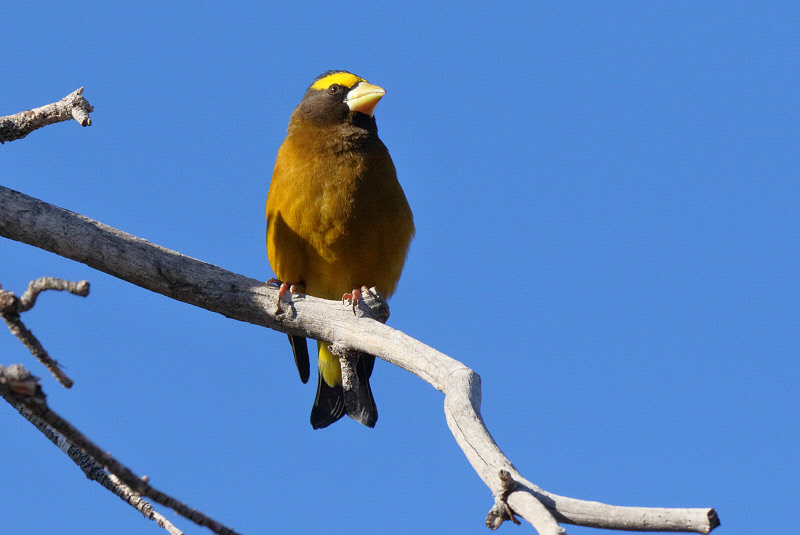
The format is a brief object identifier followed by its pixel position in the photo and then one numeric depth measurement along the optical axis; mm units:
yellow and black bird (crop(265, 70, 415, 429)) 10352
